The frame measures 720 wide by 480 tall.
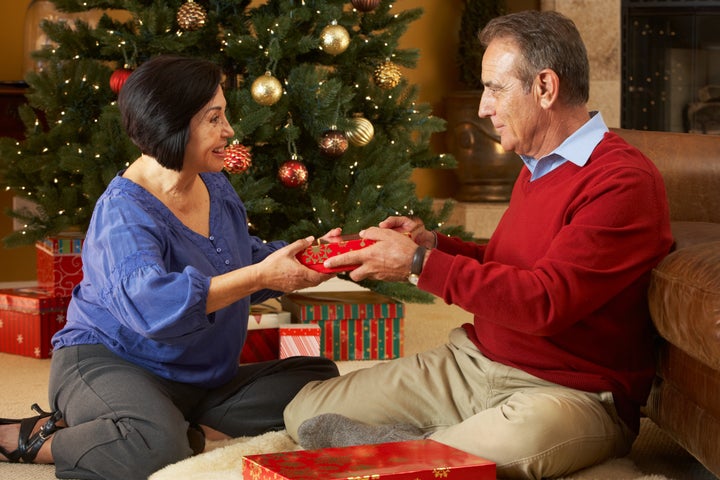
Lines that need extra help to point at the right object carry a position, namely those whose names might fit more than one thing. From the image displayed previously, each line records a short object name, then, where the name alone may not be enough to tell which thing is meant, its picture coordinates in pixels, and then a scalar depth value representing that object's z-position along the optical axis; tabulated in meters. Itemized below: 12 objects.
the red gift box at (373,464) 1.53
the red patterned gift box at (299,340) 2.85
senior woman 1.86
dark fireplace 5.27
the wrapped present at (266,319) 2.92
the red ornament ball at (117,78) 3.04
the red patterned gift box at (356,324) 3.16
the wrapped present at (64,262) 3.29
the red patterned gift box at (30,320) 3.25
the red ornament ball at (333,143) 3.10
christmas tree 3.10
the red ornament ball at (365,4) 3.22
